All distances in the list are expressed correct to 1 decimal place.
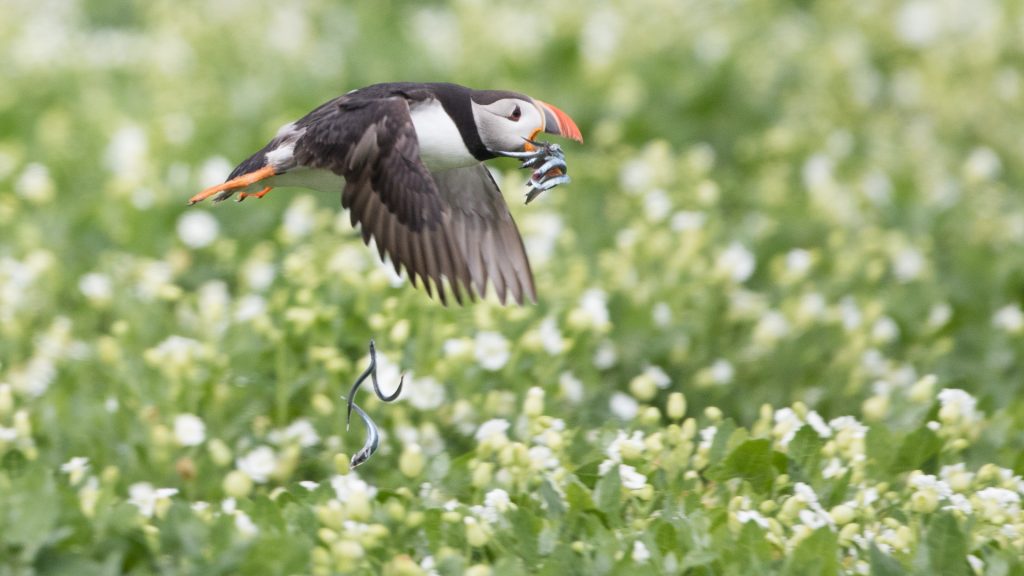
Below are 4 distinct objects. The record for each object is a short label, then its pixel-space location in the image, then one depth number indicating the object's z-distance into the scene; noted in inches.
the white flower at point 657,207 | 493.7
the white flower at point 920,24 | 759.7
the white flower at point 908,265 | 516.7
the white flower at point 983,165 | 585.1
